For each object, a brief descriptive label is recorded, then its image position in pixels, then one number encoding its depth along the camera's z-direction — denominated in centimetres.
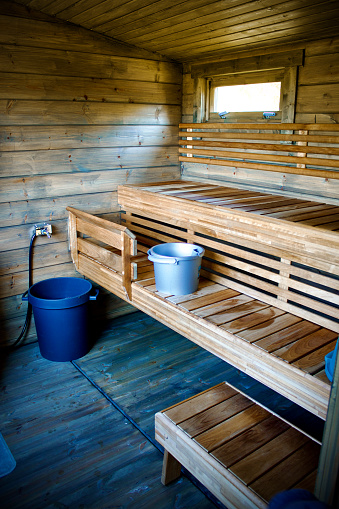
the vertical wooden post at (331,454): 104
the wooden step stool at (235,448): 179
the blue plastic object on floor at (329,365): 188
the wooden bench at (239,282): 207
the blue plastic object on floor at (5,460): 235
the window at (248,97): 338
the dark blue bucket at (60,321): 323
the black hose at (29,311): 352
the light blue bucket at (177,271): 269
